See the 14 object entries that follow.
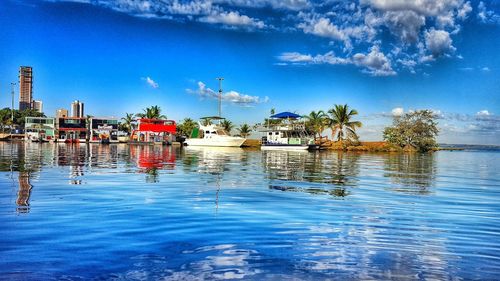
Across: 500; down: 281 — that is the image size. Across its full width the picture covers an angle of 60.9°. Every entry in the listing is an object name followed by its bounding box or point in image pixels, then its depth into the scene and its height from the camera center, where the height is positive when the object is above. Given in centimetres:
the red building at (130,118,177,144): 10606 +285
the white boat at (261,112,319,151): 8006 +157
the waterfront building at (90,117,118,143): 11372 +374
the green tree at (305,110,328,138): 9281 +487
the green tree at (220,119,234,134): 11339 +480
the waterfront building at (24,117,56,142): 11488 +381
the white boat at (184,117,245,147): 8988 +109
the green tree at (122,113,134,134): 13200 +555
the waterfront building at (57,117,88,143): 11625 +366
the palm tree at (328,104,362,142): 8894 +470
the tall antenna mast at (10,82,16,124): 13250 +906
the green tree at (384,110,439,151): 8344 +260
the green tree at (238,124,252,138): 11444 +355
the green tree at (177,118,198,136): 11258 +413
